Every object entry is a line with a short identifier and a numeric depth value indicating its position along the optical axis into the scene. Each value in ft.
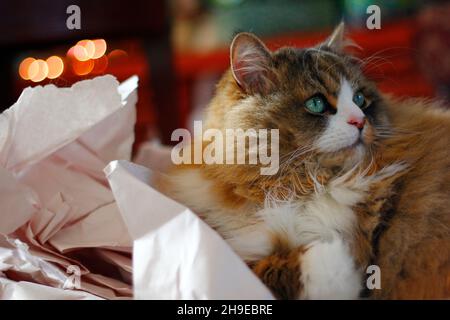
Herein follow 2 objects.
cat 2.19
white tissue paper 2.12
